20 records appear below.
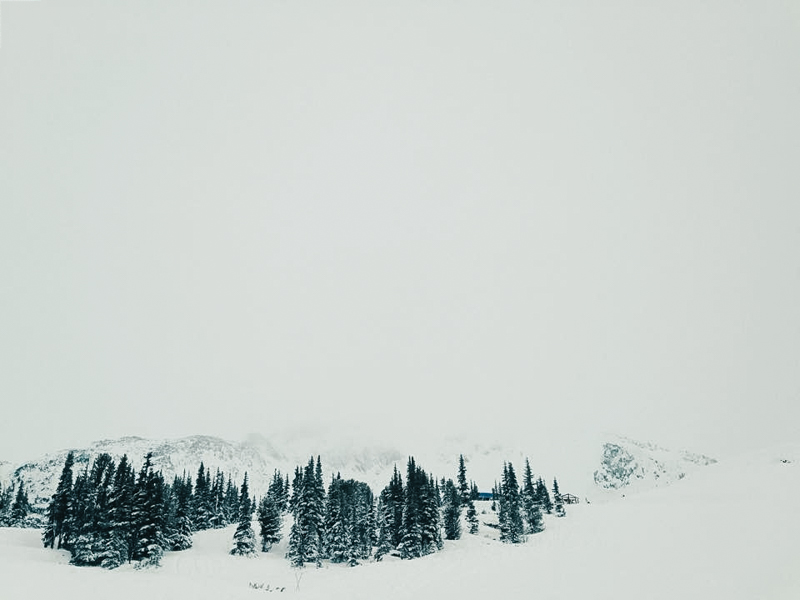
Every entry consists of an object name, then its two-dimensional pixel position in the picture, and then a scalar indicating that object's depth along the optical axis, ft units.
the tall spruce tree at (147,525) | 161.58
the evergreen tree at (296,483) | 309.71
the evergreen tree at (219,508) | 294.05
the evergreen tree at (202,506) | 270.67
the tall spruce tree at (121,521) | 157.28
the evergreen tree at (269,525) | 219.82
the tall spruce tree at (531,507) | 245.24
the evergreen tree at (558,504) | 279.43
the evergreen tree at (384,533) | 218.38
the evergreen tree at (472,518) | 260.83
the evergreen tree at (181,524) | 199.72
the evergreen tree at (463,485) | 313.94
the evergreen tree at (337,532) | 207.41
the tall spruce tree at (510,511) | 229.45
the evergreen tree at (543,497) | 293.66
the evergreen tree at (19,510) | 302.04
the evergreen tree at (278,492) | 354.47
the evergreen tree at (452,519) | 229.86
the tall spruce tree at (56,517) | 195.21
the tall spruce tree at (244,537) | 197.64
